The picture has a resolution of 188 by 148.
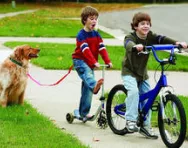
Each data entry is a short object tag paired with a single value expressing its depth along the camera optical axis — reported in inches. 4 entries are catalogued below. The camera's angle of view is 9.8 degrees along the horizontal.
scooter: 557.1
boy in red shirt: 553.3
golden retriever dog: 620.8
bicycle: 477.4
